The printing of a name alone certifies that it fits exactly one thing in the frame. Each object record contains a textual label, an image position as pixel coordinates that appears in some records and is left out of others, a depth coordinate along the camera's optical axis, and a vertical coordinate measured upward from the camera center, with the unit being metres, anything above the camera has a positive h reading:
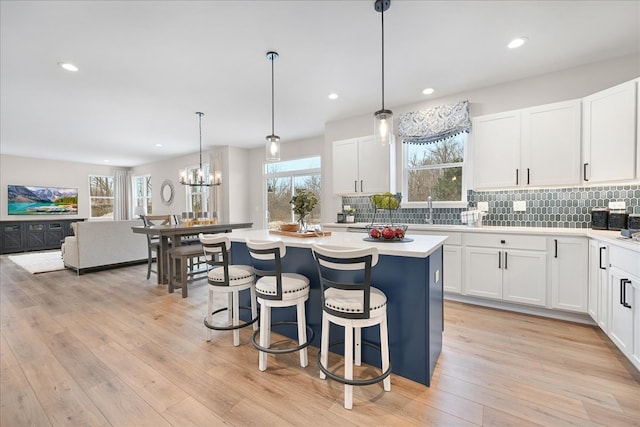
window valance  3.64 +1.16
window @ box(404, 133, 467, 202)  3.93 +0.54
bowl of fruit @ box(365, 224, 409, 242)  2.19 -0.22
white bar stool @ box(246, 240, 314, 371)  1.95 -0.62
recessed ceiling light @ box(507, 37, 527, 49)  2.59 +1.56
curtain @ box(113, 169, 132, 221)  9.75 +0.51
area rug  5.45 -1.18
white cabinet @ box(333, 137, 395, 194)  4.26 +0.64
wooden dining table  4.05 -0.40
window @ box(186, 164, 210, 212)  7.72 +0.29
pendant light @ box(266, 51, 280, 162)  2.85 +0.64
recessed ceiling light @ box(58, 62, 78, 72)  2.96 +1.56
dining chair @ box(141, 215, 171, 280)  4.55 -0.33
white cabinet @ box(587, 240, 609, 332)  2.32 -0.70
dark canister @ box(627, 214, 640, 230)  2.50 -0.15
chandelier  4.92 +0.53
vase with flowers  2.50 +0.05
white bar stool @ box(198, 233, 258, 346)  2.31 -0.59
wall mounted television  7.75 +0.25
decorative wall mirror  8.57 +0.50
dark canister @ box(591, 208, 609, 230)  2.80 -0.13
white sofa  4.97 -0.72
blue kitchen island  1.82 -0.66
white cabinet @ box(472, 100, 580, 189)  2.96 +0.68
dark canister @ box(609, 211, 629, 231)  2.65 -0.14
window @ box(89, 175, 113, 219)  9.33 +0.43
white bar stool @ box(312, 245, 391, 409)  1.60 -0.60
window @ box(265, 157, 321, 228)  6.19 +0.58
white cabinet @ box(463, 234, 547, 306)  2.88 -0.69
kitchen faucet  3.94 -0.07
